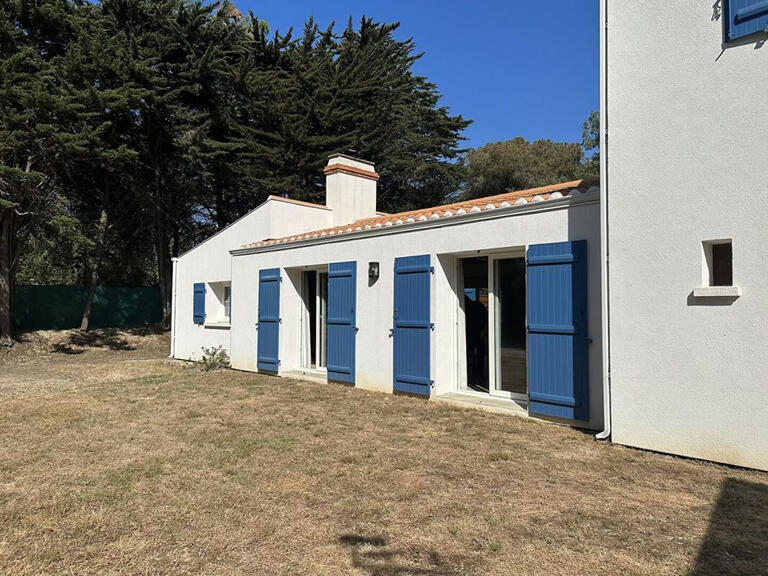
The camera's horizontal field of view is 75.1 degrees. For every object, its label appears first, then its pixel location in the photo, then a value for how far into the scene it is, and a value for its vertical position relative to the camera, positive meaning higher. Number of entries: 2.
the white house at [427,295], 5.37 +0.06
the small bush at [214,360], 10.55 -1.28
